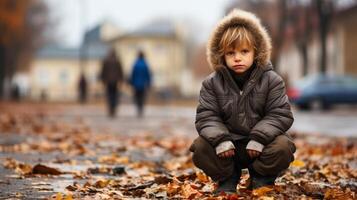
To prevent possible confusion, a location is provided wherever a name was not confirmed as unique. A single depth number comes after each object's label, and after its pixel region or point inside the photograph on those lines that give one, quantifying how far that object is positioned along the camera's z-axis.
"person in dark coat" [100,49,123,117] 20.86
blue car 32.03
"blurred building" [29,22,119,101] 99.81
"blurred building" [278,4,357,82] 49.69
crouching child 4.98
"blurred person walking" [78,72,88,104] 52.07
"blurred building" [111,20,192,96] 91.75
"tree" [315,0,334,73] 41.06
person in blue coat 21.36
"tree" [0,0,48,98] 46.91
